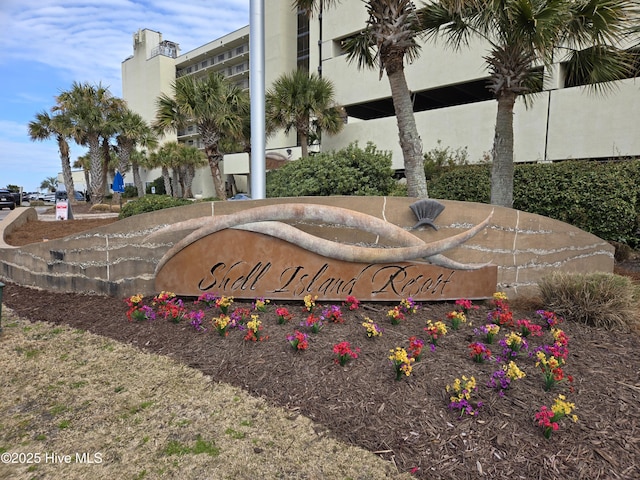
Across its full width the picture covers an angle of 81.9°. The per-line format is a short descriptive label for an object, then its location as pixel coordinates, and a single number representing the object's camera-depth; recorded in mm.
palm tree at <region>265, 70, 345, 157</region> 17094
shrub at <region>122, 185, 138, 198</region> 47847
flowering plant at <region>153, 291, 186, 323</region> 4219
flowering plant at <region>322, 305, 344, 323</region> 4028
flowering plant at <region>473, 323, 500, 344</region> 3490
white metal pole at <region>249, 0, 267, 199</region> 6652
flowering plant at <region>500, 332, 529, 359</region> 3234
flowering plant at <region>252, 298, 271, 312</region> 4316
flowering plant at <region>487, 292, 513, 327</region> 3905
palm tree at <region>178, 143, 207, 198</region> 36906
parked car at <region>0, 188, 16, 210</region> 27922
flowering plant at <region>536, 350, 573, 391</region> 2763
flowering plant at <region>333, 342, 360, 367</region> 3107
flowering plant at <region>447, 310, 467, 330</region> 3904
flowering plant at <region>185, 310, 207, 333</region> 4004
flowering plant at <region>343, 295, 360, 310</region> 4309
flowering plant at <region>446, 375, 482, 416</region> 2562
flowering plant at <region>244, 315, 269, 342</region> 3590
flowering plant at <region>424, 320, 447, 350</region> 3557
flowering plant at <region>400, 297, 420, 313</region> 4332
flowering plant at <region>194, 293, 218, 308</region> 4535
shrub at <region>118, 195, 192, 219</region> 11008
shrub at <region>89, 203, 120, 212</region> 23891
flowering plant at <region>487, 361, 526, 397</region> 2730
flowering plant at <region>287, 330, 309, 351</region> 3328
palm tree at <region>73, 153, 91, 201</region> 50444
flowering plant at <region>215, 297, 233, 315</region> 4248
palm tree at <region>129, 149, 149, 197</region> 41469
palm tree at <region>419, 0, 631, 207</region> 5754
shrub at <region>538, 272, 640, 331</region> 4059
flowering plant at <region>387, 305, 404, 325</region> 3982
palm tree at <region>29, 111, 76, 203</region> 27359
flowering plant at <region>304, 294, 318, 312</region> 4281
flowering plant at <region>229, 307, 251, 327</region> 4001
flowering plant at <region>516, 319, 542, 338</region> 3631
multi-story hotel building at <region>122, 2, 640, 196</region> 12055
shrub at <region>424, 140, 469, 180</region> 14734
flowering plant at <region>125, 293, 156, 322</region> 4379
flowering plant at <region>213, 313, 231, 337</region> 3787
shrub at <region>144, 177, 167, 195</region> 45875
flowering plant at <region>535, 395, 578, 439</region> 2314
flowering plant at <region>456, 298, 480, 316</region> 4365
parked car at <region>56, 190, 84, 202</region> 28792
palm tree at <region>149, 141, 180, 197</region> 36812
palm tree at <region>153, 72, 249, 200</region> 15508
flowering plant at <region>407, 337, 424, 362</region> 3129
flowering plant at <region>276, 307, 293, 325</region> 3975
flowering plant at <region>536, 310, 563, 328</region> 3922
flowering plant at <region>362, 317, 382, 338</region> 3580
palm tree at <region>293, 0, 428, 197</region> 6551
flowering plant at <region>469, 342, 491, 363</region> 3145
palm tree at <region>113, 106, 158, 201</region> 26609
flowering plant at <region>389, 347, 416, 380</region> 2887
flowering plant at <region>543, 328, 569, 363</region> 3117
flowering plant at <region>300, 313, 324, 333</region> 3752
